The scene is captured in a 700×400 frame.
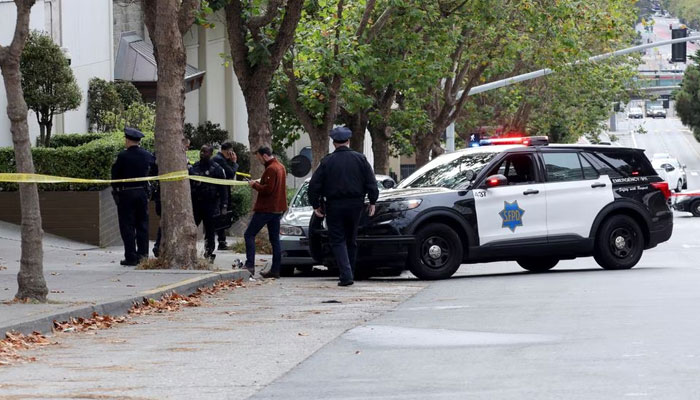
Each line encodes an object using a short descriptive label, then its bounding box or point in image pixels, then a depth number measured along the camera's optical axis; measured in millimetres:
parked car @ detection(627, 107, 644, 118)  181250
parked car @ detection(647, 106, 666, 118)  190875
